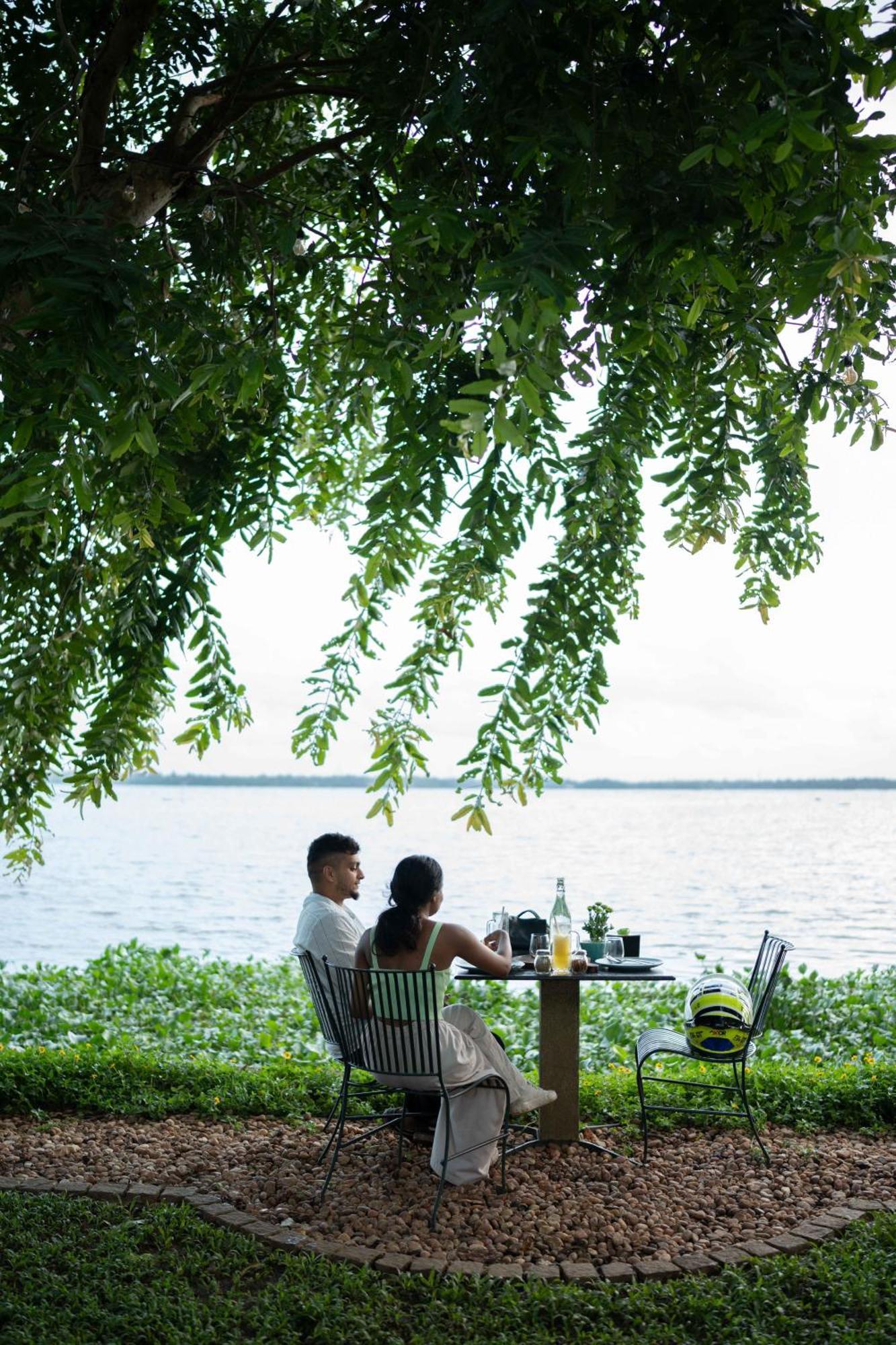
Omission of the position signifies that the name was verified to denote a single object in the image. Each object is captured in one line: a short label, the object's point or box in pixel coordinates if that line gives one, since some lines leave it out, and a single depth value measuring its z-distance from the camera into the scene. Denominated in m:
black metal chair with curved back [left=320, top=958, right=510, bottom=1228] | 4.23
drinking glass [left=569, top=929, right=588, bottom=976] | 4.95
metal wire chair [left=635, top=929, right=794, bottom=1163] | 4.86
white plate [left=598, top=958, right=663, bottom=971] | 5.14
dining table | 4.93
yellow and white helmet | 4.86
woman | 4.41
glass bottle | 4.98
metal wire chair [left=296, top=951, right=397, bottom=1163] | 4.56
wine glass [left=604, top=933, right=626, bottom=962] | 5.23
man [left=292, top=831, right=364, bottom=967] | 4.87
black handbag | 5.46
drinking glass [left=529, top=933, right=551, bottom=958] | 5.14
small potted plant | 5.45
